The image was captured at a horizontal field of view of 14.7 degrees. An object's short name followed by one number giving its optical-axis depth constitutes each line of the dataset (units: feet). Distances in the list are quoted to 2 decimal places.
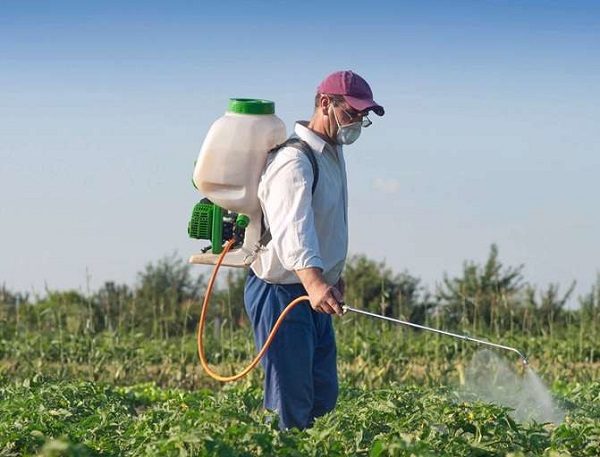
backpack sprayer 34.04
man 33.29
